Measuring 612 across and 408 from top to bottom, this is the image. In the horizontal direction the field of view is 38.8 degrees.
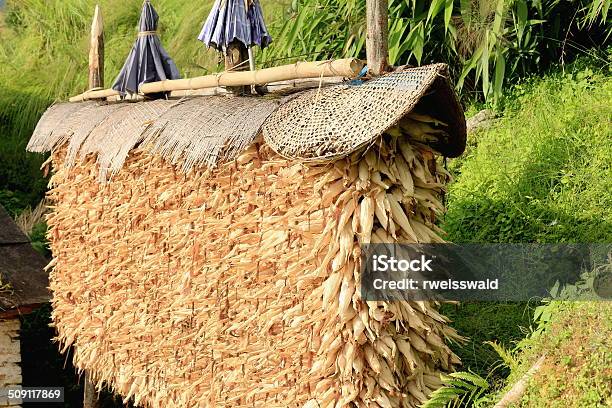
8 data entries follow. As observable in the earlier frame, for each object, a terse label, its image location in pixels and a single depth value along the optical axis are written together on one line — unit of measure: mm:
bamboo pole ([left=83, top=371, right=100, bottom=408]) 8461
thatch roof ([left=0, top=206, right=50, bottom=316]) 8516
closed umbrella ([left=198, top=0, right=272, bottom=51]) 5879
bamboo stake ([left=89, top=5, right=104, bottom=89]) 8594
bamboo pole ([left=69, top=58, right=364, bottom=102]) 4266
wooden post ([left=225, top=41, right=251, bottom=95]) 6027
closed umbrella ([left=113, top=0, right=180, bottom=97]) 7242
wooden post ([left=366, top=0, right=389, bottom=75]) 4242
